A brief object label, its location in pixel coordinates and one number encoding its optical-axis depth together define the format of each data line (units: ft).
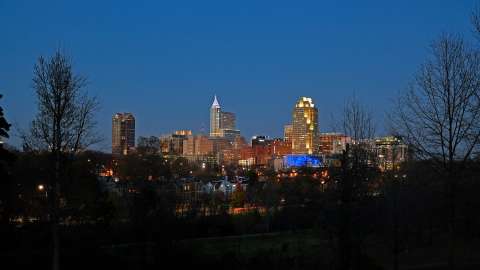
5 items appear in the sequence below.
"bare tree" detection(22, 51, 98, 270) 52.44
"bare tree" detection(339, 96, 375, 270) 51.13
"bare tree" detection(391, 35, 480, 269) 48.67
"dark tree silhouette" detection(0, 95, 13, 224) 53.98
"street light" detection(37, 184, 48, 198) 57.47
